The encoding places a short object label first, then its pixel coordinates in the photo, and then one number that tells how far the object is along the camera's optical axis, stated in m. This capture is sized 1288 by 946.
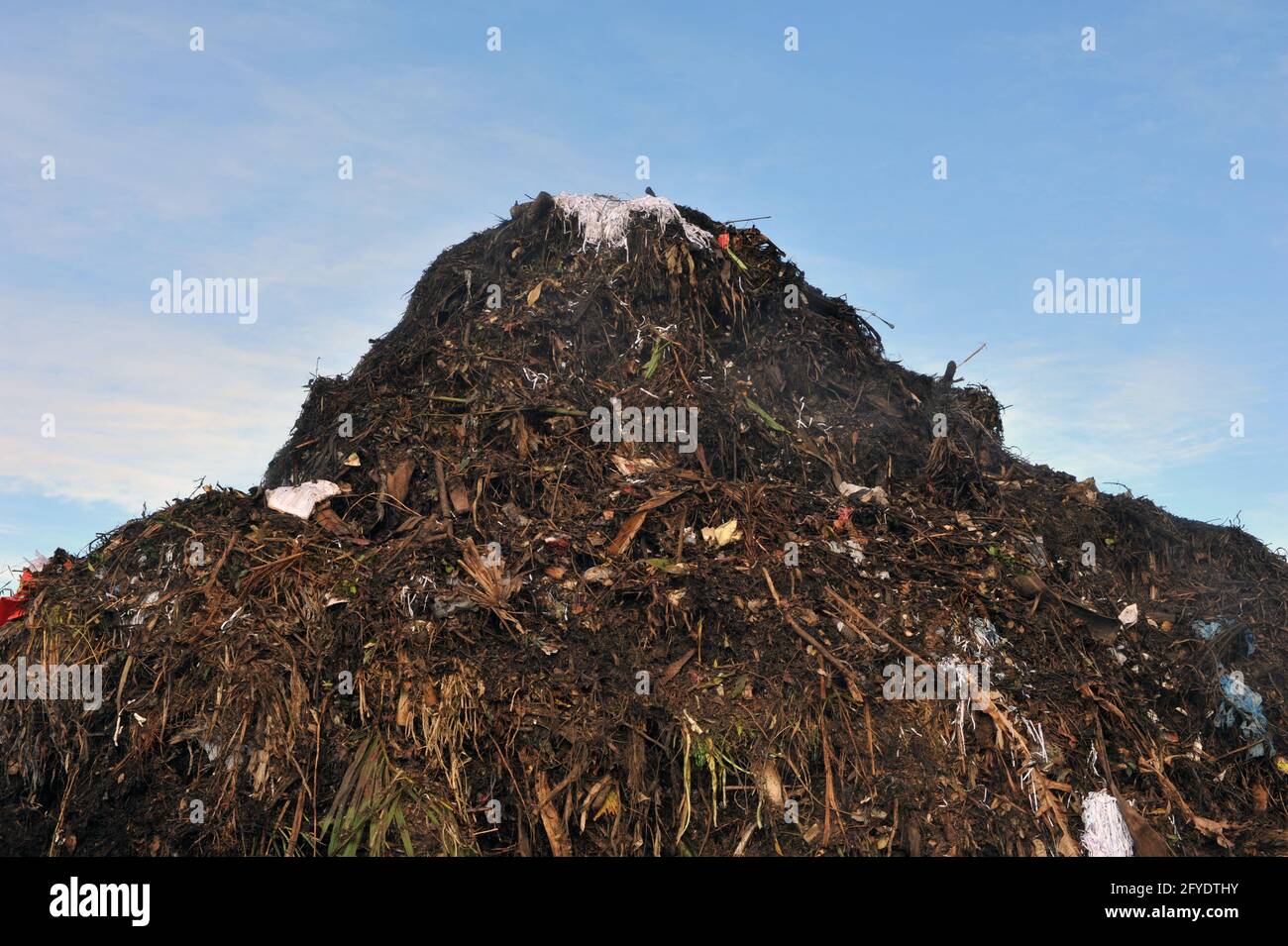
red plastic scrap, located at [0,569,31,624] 8.61
